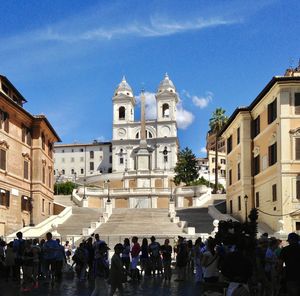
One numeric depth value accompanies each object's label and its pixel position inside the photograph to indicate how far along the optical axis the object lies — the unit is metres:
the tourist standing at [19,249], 13.98
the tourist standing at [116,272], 9.09
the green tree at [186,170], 70.62
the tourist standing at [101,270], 9.23
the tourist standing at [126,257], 15.46
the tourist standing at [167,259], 15.64
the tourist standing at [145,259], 16.38
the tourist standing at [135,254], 15.75
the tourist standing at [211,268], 8.70
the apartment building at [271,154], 27.04
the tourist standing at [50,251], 13.70
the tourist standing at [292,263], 7.57
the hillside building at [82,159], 101.06
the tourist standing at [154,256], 16.52
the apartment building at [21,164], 30.83
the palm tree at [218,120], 58.86
